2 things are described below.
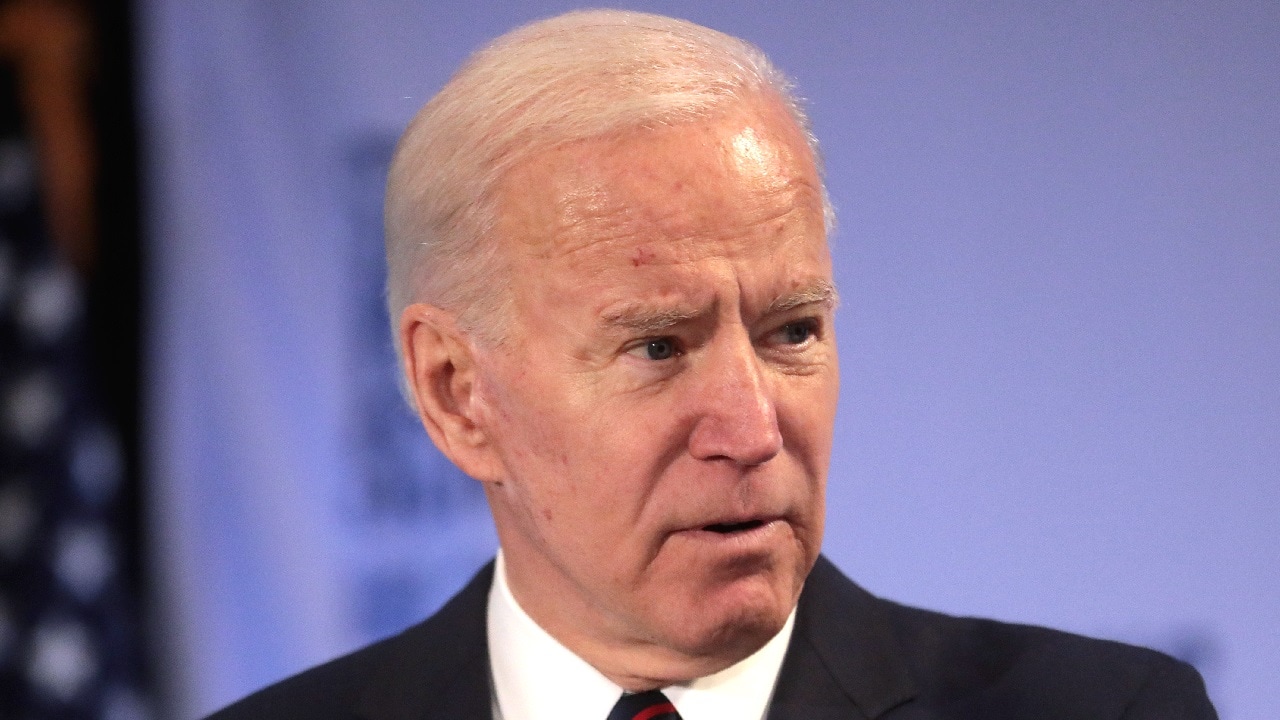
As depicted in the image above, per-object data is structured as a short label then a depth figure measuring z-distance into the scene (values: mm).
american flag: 5485
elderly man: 4771
